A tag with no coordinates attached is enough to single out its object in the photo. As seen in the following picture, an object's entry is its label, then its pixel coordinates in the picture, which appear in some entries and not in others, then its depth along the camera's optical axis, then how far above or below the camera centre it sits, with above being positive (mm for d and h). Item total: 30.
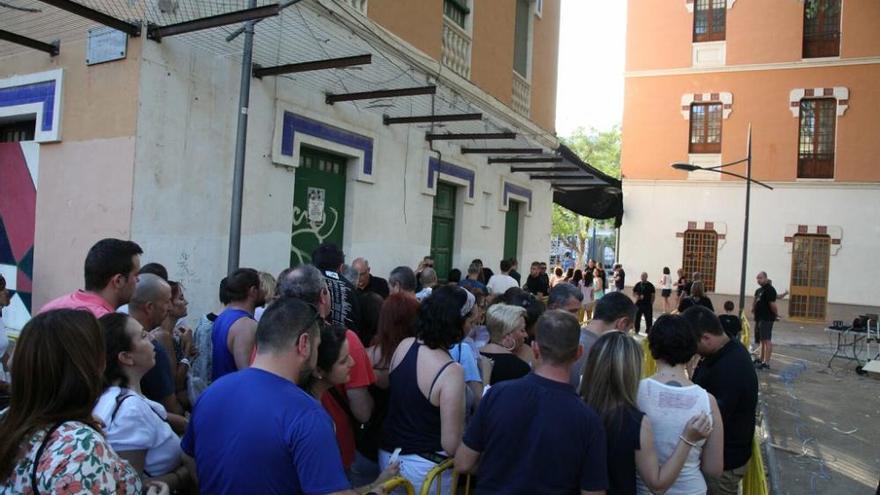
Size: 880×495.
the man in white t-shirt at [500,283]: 9203 -397
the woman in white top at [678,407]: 2938 -678
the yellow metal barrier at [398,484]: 2773 -1084
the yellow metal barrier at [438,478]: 2856 -1076
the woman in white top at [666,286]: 19511 -640
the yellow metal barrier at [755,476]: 3748 -1290
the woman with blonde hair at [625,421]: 2664 -693
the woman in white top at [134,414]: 2365 -703
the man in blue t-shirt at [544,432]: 2400 -695
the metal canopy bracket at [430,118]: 7457 +1745
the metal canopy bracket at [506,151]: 10148 +1799
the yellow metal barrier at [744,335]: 10212 -1094
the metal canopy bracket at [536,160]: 10820 +1806
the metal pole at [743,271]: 13088 -1
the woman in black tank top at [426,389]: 2943 -664
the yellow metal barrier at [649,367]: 6533 -1105
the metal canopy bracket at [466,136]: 8417 +1740
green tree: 39844 +7113
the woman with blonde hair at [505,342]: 3654 -530
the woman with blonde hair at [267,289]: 4367 -332
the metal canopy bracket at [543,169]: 12191 +1829
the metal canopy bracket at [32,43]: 5211 +1657
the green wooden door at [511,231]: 13445 +598
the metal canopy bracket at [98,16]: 4361 +1663
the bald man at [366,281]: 6594 -352
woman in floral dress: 1720 -552
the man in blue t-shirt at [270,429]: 2010 -629
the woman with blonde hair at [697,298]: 9812 -486
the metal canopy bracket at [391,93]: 6637 +1745
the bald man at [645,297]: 15266 -792
